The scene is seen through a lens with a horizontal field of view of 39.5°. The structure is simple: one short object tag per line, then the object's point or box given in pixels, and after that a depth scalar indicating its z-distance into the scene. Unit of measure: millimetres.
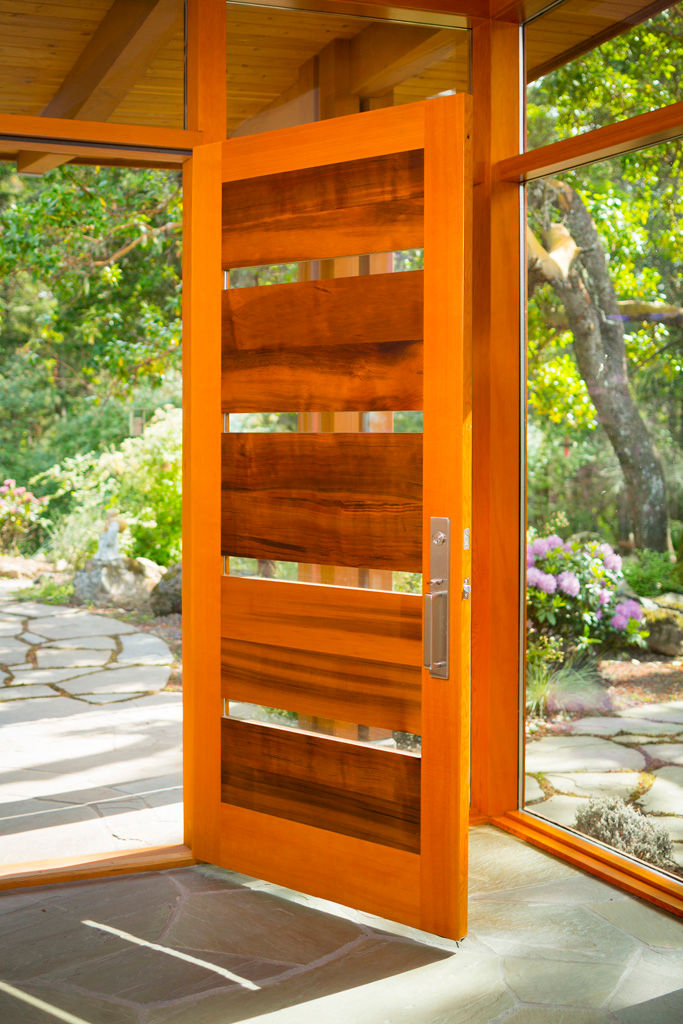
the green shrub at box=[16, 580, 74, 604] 8320
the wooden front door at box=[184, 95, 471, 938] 2676
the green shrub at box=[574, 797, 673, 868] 3086
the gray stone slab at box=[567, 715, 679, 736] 3090
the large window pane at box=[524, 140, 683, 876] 3004
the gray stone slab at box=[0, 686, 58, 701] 5645
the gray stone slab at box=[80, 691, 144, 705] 5586
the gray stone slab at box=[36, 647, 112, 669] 6383
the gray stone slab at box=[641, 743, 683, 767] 2980
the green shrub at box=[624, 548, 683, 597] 3018
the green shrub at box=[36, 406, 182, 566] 8719
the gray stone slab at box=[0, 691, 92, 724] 5208
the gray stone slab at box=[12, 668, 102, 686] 6000
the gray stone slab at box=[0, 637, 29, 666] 6465
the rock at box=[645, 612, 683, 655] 3020
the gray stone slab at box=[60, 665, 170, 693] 5859
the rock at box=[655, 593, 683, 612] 3000
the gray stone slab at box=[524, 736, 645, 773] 3205
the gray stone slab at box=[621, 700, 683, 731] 2996
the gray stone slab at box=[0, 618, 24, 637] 7152
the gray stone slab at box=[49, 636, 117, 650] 6797
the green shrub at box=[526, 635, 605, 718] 3400
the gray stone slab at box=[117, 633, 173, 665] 6555
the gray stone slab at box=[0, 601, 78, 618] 7770
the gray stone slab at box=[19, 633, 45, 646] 6895
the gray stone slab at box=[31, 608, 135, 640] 7215
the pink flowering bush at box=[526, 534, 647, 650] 3260
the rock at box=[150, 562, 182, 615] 7871
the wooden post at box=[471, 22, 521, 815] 3457
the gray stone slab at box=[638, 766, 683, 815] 3002
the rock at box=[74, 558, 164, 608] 8164
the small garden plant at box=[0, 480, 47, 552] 9719
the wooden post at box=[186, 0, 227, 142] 3098
